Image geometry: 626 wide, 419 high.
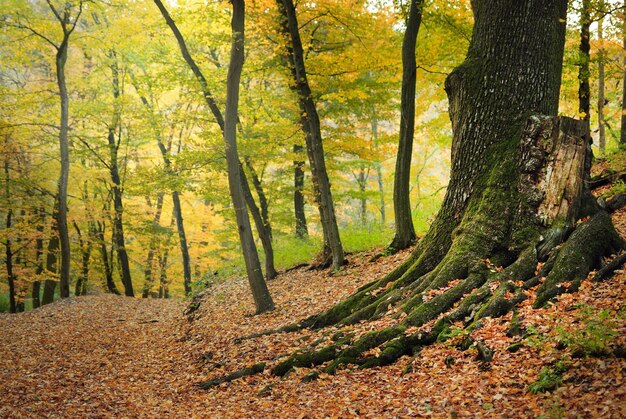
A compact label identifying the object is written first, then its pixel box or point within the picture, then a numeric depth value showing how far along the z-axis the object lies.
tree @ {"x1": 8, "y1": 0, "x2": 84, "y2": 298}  16.08
